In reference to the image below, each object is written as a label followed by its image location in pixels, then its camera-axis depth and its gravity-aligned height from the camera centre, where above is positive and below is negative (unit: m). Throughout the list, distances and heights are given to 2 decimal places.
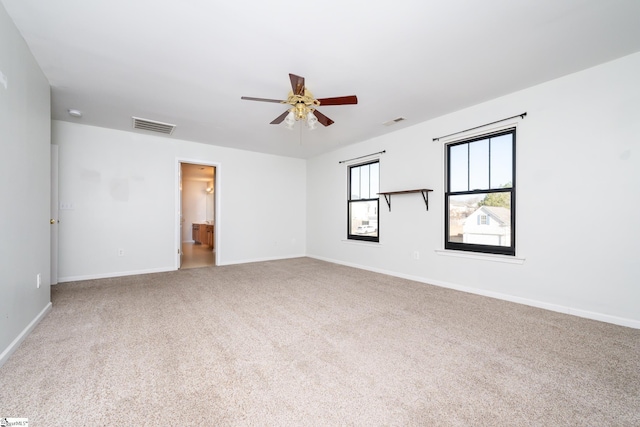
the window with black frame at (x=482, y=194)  3.45 +0.26
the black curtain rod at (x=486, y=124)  3.22 +1.19
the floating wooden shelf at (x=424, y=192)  4.18 +0.34
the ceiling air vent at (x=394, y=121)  4.15 +1.47
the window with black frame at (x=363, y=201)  5.31 +0.23
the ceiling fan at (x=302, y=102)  2.49 +1.13
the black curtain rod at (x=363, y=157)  4.99 +1.14
